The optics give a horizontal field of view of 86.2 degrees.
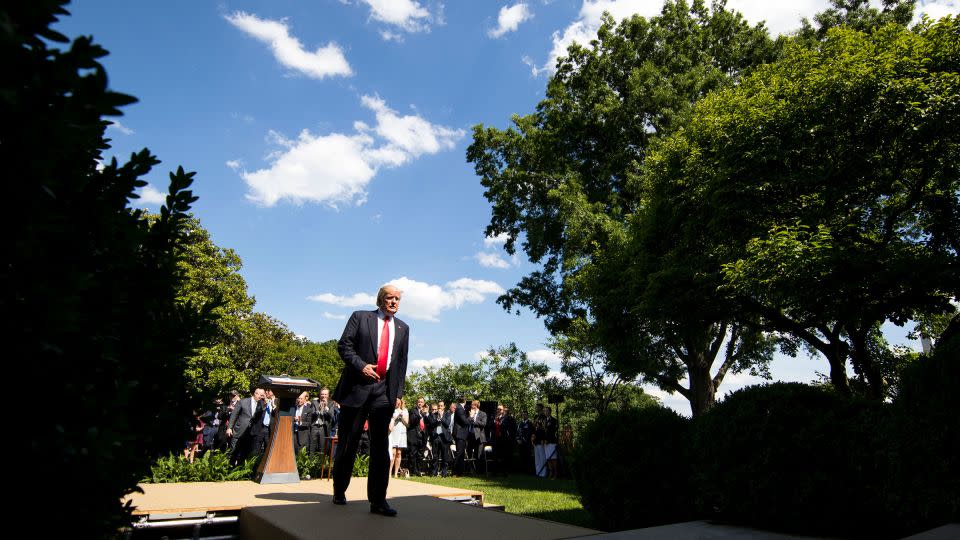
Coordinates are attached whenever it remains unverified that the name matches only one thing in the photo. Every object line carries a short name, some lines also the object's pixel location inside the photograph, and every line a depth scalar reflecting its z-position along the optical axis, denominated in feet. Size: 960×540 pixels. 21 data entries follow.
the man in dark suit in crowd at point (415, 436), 57.88
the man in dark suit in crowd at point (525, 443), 65.31
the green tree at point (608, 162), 62.54
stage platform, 18.08
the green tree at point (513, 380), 115.03
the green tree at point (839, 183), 40.98
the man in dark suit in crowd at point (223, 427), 49.73
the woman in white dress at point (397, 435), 47.78
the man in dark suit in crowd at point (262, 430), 43.75
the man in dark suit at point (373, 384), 16.17
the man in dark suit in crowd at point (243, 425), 44.19
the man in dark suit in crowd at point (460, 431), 58.08
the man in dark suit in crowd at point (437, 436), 57.16
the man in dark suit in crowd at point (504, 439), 61.60
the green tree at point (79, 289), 3.99
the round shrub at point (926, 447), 12.05
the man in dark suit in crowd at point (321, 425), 48.34
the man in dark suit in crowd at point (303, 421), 47.44
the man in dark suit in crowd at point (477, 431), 60.03
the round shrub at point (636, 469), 21.48
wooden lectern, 30.35
